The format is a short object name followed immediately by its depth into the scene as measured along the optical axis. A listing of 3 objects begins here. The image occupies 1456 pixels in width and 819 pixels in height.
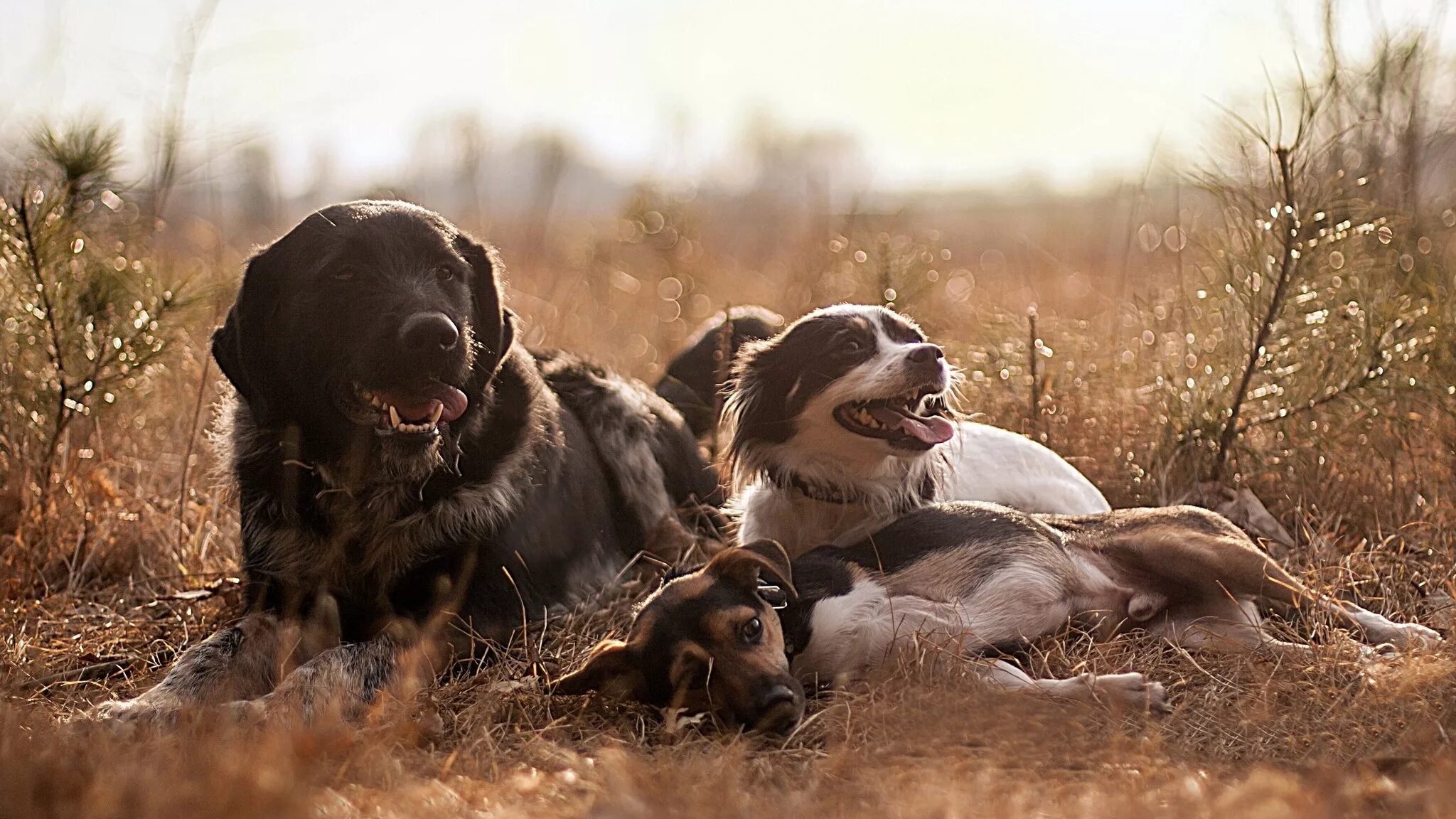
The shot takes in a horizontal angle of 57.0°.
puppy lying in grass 3.52
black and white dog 4.36
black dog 4.01
